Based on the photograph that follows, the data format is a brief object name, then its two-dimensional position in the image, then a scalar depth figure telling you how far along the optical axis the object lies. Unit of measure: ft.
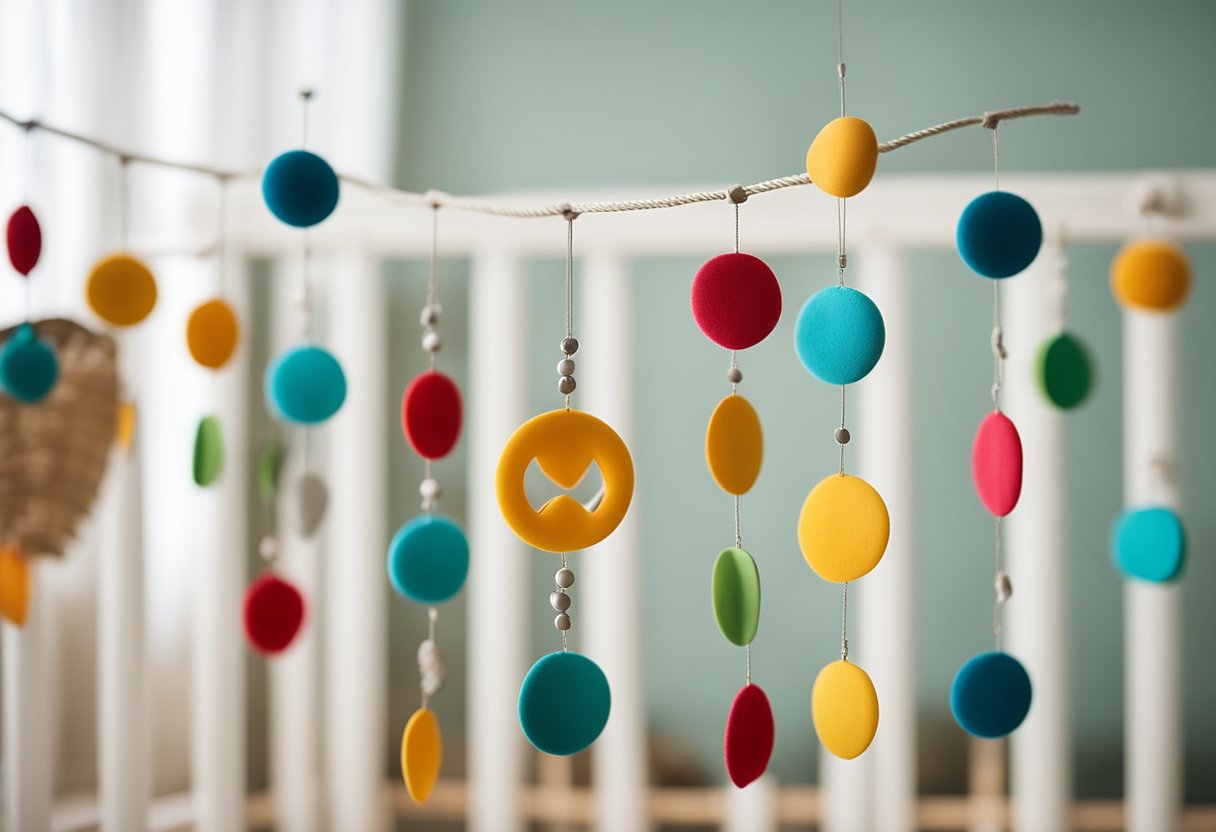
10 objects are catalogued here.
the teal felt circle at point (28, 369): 1.97
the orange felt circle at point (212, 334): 2.09
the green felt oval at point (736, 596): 1.63
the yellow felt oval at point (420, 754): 1.89
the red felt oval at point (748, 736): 1.64
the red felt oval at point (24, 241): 1.89
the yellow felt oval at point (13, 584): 2.57
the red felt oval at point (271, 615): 2.23
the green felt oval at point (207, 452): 2.22
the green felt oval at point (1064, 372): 2.28
